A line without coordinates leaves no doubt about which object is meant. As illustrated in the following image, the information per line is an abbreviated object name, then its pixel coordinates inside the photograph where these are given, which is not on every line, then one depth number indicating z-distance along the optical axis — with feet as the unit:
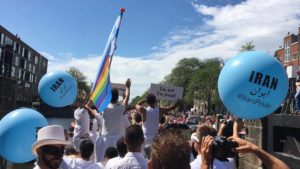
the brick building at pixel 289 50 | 124.39
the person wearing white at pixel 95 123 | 15.97
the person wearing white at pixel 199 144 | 8.26
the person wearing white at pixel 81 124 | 17.84
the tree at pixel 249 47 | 106.25
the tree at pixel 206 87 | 174.89
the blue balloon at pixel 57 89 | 17.24
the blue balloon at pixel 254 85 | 10.88
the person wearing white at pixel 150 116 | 15.63
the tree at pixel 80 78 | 252.45
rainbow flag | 14.32
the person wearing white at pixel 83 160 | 11.00
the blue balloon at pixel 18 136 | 10.83
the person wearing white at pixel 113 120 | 15.42
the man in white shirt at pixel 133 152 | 8.83
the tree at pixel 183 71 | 231.65
